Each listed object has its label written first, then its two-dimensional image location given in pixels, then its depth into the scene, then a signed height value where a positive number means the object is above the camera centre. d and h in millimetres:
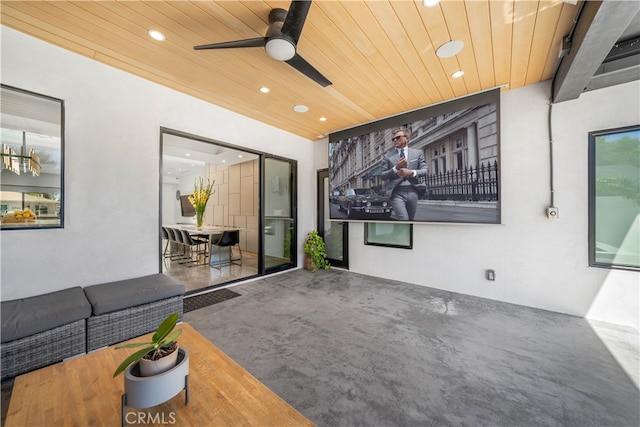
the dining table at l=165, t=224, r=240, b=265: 5113 -376
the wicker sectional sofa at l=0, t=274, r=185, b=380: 1727 -875
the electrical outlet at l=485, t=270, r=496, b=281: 3439 -866
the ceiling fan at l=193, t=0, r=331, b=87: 1840 +1453
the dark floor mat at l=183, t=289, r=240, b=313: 3193 -1200
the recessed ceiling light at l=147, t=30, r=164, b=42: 2256 +1720
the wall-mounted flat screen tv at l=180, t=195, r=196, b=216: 9152 +323
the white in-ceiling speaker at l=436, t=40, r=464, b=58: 2373 +1696
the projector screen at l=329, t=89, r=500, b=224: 3248 +773
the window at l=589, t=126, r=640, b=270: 2646 +188
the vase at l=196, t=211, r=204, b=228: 5719 -69
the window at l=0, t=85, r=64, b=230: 2238 +547
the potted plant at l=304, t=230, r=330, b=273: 5137 -816
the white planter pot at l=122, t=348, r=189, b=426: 938 -691
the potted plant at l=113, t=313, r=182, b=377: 998 -601
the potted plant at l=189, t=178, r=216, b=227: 5642 +332
